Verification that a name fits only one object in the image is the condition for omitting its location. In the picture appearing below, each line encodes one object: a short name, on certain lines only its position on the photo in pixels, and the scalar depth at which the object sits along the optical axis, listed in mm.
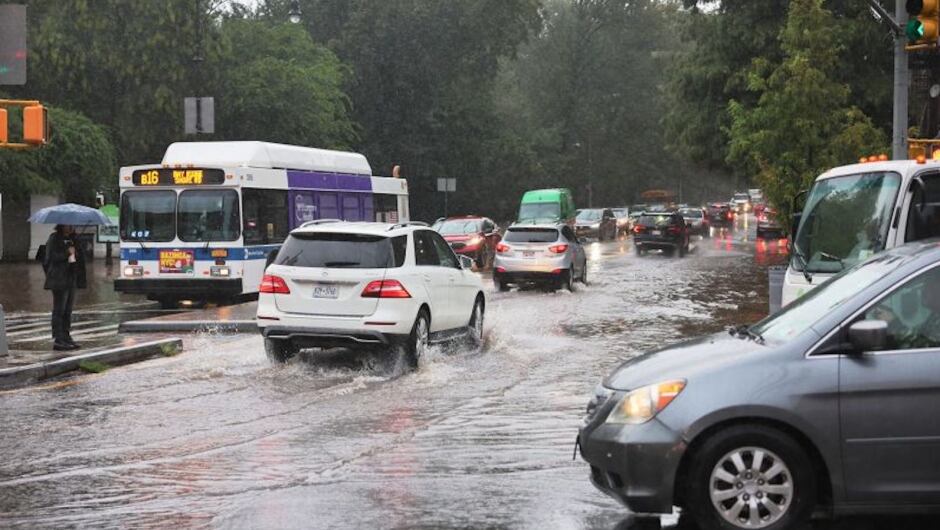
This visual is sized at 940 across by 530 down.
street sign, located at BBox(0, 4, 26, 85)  14695
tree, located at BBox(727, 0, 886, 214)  23453
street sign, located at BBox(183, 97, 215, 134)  32812
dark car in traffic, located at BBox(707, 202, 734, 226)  86625
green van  51000
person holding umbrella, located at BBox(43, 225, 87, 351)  15969
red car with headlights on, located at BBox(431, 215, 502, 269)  36938
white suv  13781
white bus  23625
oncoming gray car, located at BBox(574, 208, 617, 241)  63438
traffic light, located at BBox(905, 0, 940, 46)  15773
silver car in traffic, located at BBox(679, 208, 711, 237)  67375
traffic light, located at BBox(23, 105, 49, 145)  14867
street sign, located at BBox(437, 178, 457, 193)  52297
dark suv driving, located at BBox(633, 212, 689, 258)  47438
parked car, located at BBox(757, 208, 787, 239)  55312
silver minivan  6254
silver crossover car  27531
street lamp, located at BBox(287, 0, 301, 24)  40781
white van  11031
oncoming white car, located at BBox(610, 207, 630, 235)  72925
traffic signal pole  18125
